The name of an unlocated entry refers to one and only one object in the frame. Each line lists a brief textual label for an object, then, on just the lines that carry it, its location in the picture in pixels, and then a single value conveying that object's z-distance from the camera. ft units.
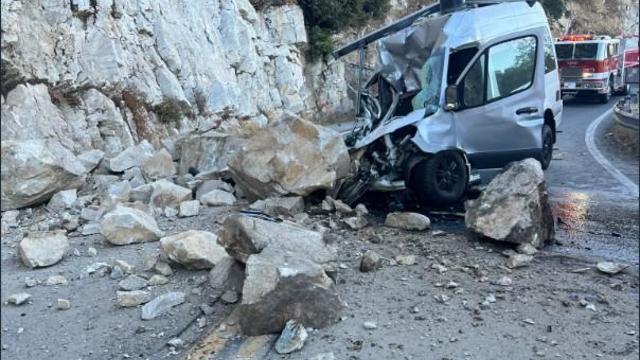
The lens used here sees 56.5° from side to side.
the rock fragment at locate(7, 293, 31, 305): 12.19
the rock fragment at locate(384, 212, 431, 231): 17.92
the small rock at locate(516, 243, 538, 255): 14.88
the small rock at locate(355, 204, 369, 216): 19.20
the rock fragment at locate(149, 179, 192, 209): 19.99
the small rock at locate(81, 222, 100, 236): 17.74
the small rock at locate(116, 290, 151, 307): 12.61
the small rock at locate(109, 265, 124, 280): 14.15
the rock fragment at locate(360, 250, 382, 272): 14.40
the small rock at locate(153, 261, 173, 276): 14.16
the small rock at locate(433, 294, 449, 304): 12.62
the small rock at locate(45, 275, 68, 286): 13.75
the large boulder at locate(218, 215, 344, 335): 11.12
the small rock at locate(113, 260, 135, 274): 14.33
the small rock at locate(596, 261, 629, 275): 13.12
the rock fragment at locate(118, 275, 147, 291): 13.41
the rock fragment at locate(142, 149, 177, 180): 23.32
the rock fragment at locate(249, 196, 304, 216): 18.70
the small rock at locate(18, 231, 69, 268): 14.53
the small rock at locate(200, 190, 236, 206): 20.39
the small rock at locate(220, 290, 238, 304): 12.71
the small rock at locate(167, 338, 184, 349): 11.20
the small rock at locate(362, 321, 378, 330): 11.59
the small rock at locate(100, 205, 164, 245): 16.29
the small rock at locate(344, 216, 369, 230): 17.90
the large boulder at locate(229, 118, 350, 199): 18.88
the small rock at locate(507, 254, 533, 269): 14.26
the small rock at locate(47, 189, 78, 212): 20.16
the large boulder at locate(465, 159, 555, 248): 14.94
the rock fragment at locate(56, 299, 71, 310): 12.48
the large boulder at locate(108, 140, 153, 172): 23.50
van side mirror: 19.88
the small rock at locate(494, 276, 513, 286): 13.28
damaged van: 18.94
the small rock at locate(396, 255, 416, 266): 14.94
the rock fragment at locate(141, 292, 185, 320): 12.20
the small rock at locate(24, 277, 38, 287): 13.44
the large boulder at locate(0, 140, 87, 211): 18.29
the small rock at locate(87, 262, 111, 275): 14.47
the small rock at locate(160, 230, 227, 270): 14.06
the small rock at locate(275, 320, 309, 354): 10.82
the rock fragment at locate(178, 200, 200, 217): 19.28
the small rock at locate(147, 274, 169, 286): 13.66
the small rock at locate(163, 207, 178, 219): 19.26
